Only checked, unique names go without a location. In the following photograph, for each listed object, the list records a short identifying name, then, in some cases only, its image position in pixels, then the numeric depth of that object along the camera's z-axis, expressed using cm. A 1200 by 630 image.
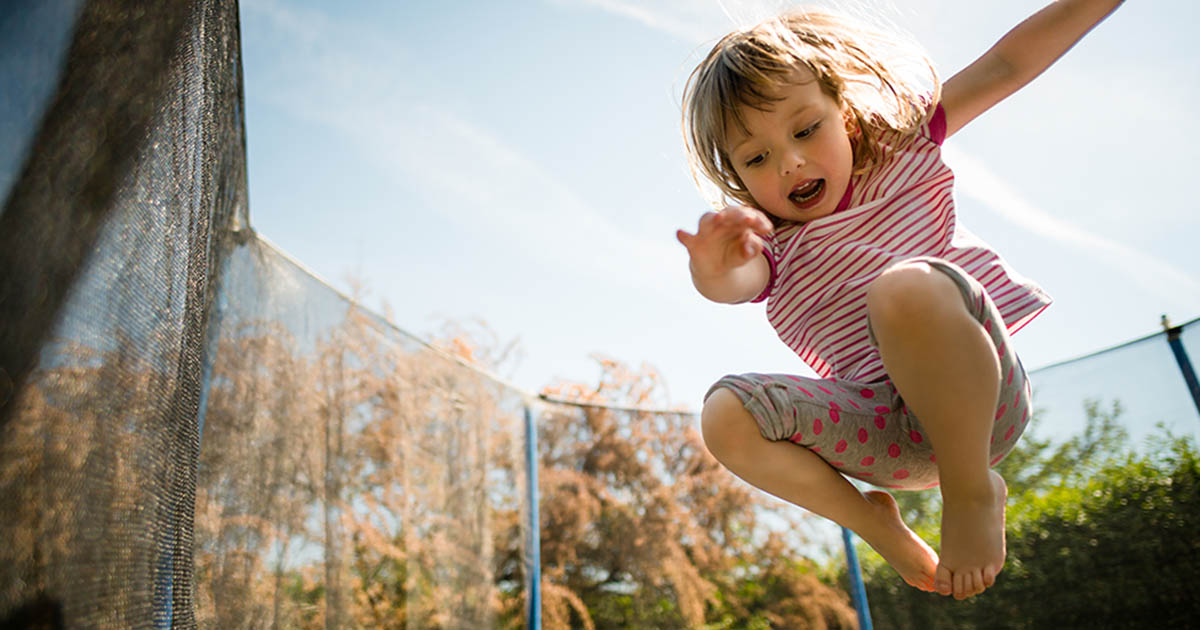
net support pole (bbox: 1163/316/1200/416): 283
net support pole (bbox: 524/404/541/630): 332
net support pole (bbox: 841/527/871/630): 364
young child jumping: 109
